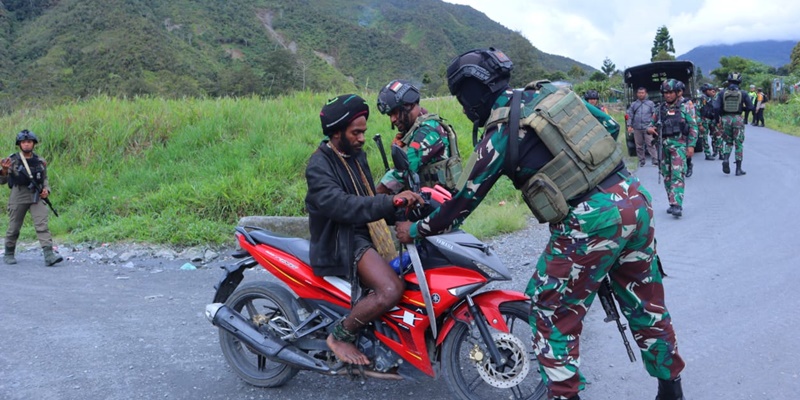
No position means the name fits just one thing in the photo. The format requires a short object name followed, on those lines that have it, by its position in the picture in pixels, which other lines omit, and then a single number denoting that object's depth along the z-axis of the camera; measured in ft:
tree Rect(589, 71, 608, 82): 163.63
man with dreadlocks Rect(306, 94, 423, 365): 10.67
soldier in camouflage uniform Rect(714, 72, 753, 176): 37.40
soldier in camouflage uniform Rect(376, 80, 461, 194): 15.29
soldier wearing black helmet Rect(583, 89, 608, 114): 40.16
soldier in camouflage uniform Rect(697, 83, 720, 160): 46.26
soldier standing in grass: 24.89
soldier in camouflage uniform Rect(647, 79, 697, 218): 26.63
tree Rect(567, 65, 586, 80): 185.26
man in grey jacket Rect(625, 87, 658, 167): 43.86
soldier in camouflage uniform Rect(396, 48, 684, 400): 9.03
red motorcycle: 10.36
